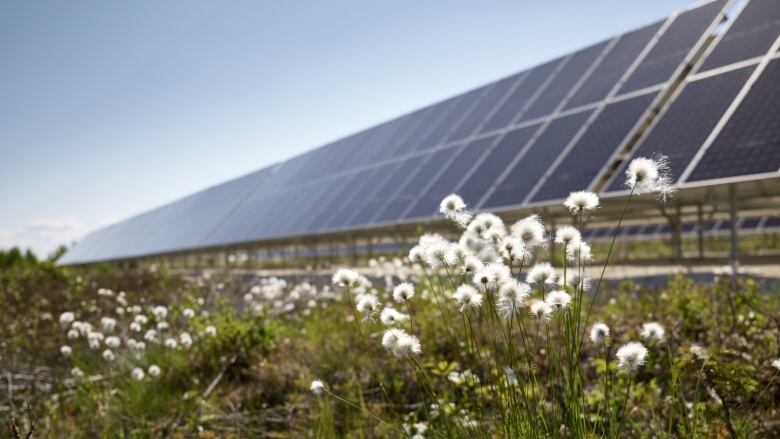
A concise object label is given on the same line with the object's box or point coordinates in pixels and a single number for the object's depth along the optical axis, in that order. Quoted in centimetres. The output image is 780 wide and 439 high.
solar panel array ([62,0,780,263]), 936
